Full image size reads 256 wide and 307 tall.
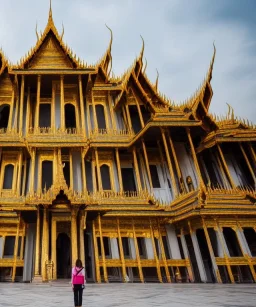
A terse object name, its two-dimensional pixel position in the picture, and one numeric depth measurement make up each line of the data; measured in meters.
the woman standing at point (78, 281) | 4.70
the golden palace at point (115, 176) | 11.73
